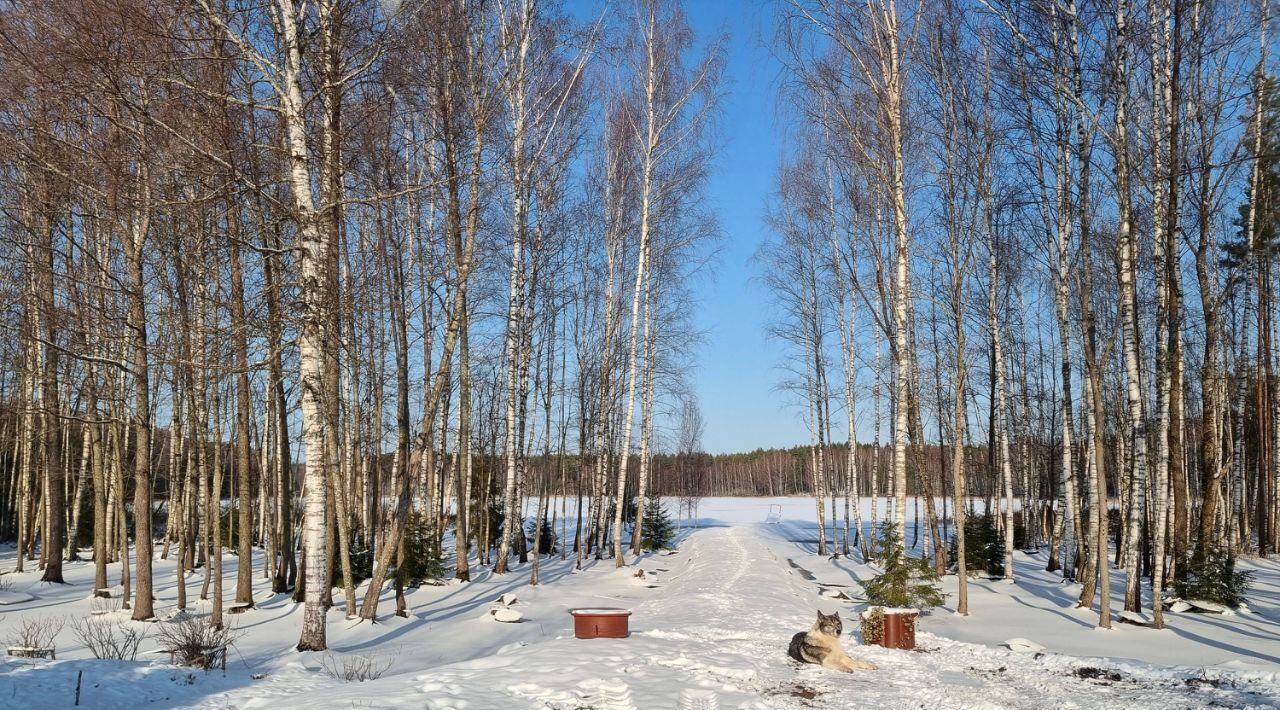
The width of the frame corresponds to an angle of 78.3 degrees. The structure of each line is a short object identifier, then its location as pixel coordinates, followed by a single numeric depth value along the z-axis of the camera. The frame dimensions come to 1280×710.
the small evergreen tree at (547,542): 25.53
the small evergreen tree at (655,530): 26.30
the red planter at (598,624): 9.05
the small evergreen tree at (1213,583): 11.27
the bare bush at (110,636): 7.87
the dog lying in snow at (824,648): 8.35
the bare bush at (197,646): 7.34
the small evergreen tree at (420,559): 15.18
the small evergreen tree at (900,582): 11.16
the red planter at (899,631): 9.52
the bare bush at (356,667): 7.23
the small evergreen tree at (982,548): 16.66
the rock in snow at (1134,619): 10.04
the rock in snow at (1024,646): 8.95
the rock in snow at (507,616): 11.09
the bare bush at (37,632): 8.14
